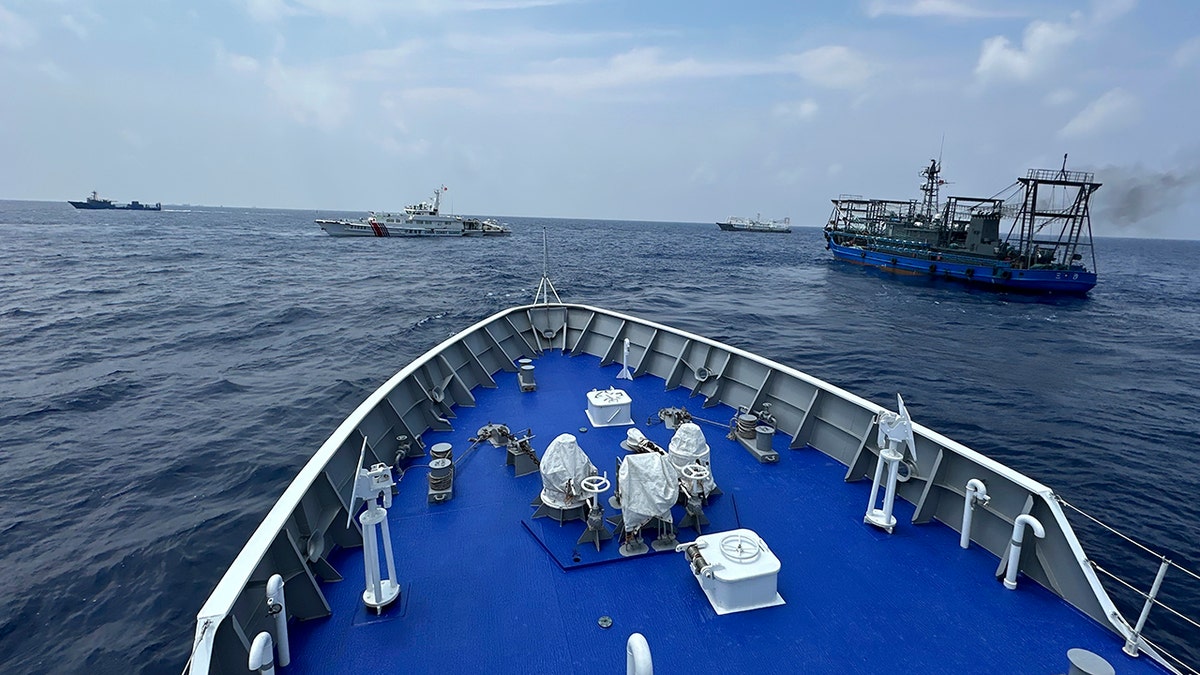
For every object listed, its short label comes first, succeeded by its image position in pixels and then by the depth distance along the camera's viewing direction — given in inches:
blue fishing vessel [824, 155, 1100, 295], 2197.3
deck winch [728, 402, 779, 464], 380.8
